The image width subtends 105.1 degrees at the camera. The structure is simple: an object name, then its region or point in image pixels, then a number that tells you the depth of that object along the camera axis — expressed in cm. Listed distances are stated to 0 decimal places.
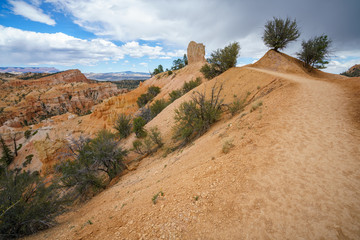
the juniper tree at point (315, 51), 1711
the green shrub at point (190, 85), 2421
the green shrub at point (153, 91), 3514
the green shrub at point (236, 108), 1001
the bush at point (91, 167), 905
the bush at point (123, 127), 1797
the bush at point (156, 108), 2275
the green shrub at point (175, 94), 2408
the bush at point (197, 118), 990
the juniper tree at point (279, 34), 1745
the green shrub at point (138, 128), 1556
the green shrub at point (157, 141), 1227
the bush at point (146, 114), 2211
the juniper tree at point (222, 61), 1765
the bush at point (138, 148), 1254
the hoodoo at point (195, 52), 3978
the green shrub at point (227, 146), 524
